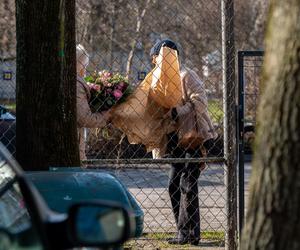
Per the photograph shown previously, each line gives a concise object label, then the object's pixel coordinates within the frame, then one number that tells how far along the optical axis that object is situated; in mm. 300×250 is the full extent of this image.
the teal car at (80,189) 9430
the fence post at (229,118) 14937
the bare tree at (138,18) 21359
